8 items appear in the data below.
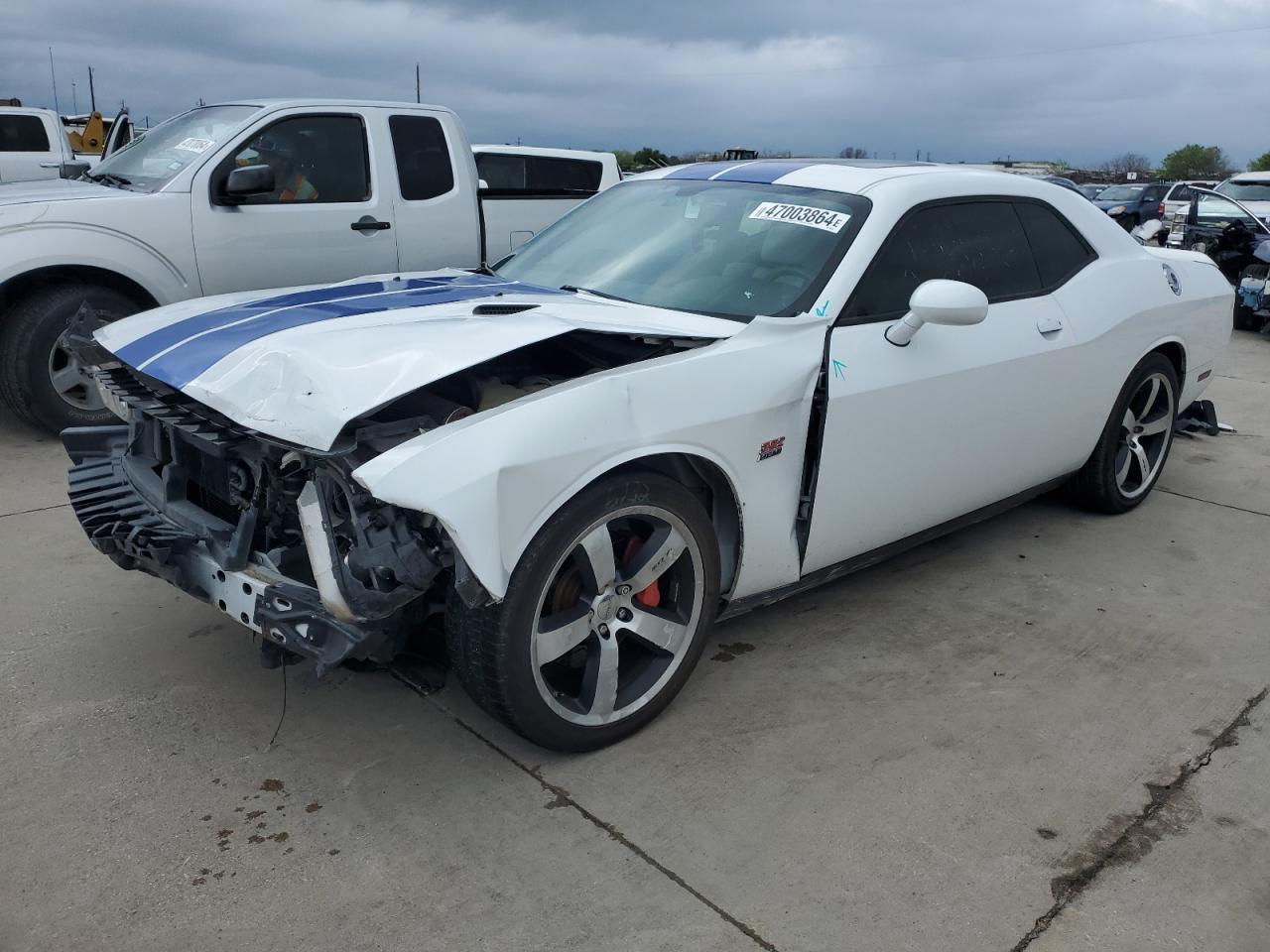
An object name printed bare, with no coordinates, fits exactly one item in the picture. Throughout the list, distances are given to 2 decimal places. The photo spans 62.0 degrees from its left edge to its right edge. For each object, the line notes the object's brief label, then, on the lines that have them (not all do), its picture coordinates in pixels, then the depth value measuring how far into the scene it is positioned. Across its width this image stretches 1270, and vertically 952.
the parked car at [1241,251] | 10.98
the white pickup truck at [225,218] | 5.70
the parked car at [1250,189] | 14.95
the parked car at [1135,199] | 21.61
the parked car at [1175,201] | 16.55
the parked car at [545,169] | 9.16
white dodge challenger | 2.55
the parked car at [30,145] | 12.46
